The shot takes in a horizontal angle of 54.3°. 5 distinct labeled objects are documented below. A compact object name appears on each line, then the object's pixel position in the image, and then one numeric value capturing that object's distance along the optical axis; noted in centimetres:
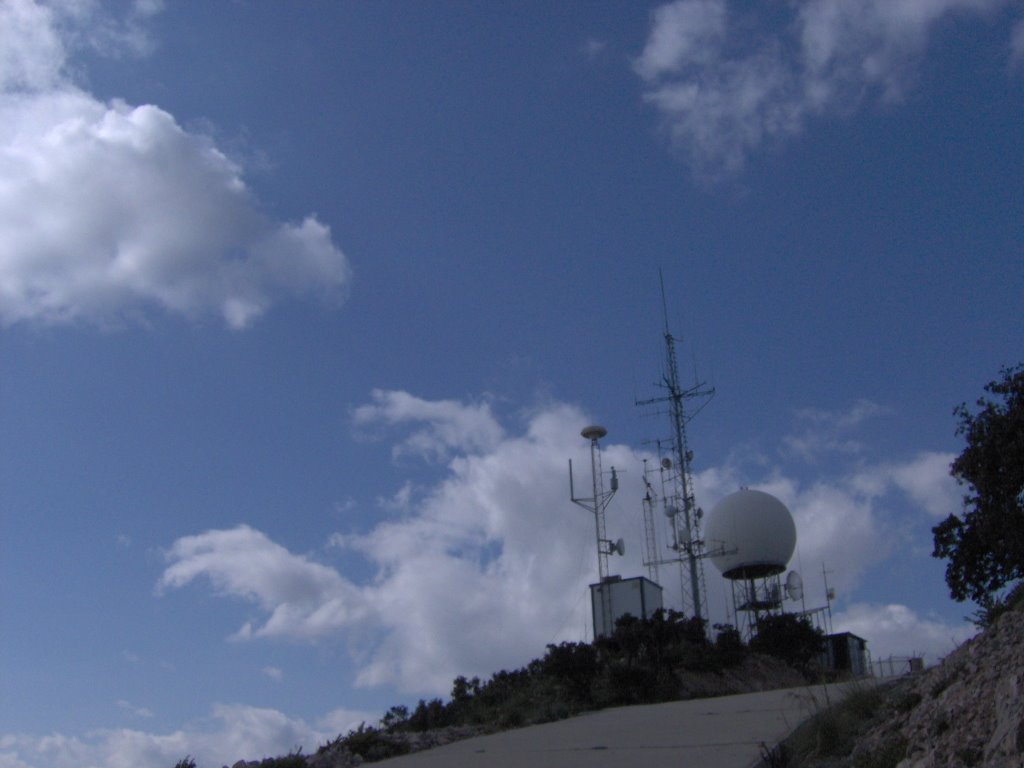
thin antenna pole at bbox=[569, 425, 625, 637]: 3097
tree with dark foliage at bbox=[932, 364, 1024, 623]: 1370
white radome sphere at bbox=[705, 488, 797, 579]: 3422
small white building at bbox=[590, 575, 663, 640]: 2927
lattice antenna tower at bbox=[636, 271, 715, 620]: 3388
